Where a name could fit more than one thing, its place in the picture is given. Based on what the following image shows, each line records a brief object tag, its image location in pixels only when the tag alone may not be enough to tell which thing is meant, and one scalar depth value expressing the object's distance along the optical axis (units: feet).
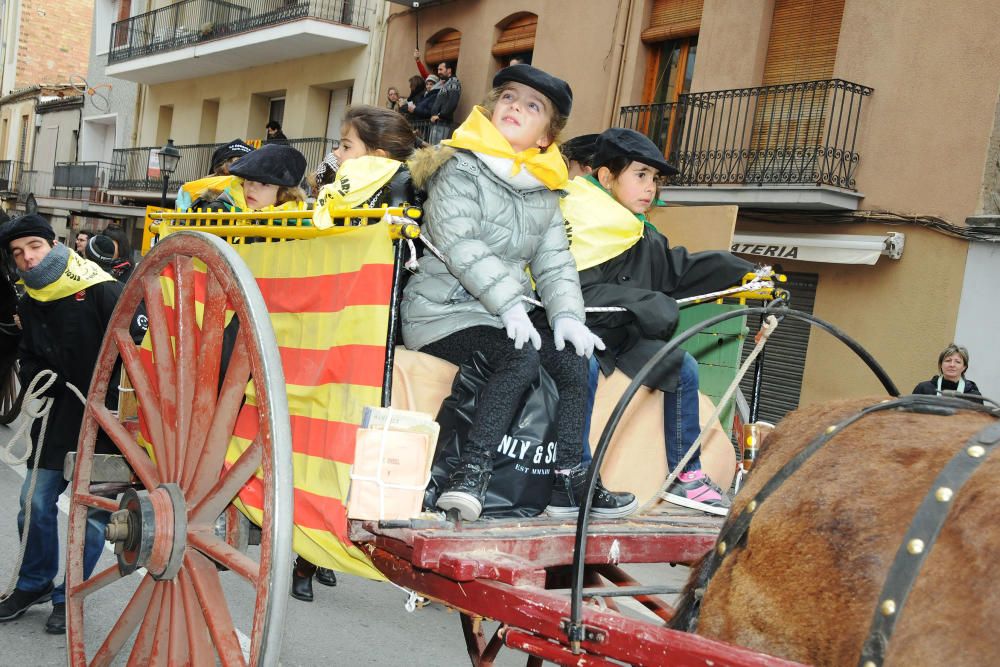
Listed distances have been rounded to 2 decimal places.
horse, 5.34
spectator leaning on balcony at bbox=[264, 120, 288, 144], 60.80
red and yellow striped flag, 9.07
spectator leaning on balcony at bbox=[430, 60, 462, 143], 51.90
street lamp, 62.03
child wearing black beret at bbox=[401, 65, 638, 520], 9.77
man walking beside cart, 14.90
